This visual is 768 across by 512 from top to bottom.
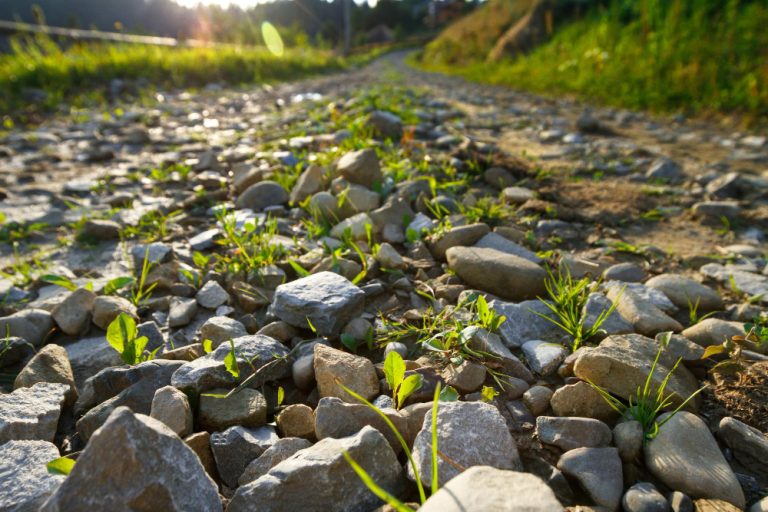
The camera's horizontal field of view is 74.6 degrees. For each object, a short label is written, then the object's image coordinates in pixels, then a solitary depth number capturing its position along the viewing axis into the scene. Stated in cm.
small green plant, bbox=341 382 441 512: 25
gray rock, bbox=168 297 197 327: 54
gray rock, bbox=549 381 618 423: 38
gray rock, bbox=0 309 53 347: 51
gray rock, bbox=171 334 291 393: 40
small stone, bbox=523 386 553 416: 40
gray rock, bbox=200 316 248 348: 48
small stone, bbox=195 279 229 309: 57
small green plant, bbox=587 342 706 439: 37
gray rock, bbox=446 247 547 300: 55
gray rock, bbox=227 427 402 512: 30
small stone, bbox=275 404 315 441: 38
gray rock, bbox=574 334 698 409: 39
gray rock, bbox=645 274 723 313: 55
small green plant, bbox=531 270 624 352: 47
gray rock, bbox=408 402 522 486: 32
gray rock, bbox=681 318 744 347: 46
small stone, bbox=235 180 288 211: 83
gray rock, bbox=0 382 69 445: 36
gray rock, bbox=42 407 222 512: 27
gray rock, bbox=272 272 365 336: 49
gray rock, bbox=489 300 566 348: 48
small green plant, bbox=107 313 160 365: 45
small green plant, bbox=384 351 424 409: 39
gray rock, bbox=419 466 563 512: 26
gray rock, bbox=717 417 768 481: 34
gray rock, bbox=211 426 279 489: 35
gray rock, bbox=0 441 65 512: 30
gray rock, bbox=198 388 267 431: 38
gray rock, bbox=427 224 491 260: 64
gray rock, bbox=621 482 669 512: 30
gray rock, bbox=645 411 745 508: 32
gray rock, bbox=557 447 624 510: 32
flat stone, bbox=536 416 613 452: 36
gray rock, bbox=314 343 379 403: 41
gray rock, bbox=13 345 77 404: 42
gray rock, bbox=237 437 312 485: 34
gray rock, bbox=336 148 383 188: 82
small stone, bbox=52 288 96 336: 53
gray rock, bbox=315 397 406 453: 36
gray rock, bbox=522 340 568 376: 44
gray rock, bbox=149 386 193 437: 36
